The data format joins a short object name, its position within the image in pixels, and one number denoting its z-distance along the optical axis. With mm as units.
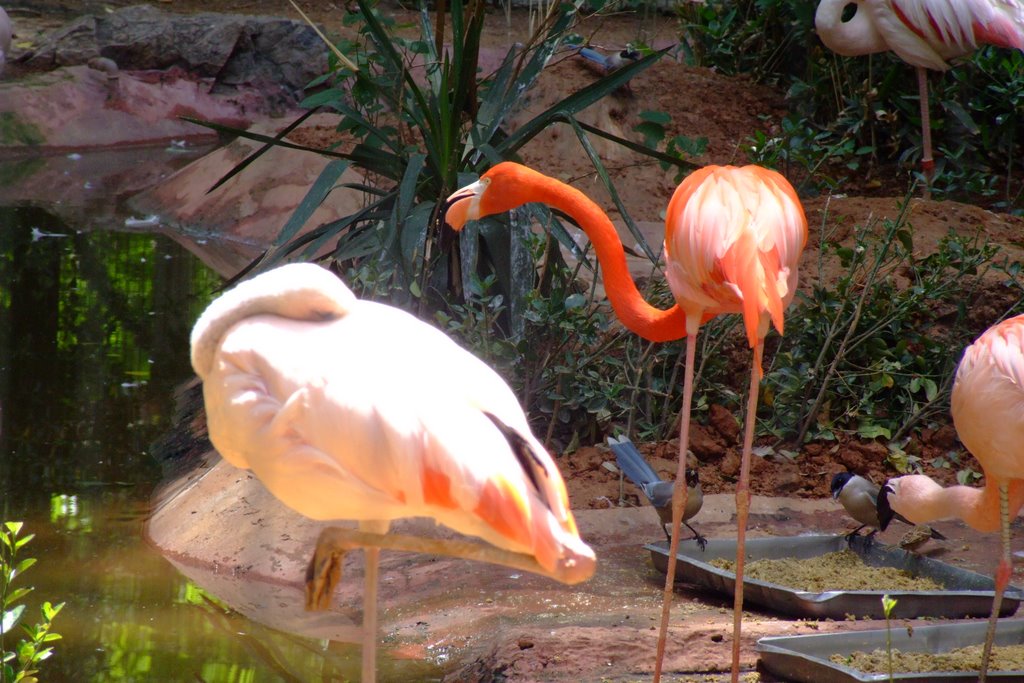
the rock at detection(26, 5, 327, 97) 24344
